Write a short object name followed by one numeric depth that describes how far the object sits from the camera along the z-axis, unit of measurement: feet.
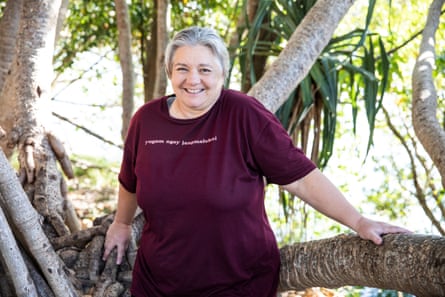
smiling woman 7.23
